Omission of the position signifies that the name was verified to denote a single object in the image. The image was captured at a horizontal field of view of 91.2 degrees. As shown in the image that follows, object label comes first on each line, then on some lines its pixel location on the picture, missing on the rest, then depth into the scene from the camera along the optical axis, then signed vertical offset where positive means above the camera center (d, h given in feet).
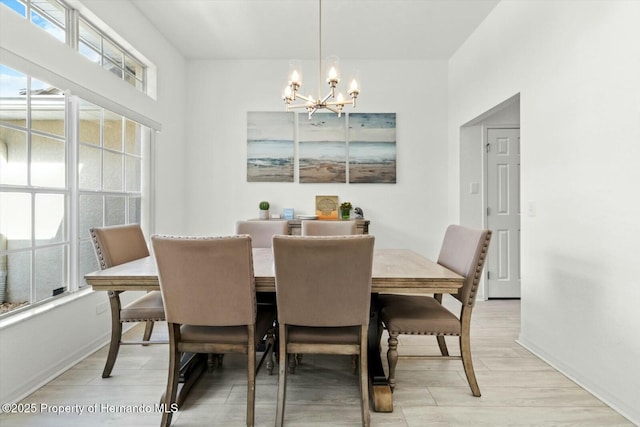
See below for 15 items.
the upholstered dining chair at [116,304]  6.18 -1.86
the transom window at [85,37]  6.47 +4.32
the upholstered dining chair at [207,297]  4.50 -1.27
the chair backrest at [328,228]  8.59 -0.40
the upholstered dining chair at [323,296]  4.41 -1.23
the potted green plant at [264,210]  12.24 +0.13
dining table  4.91 -1.08
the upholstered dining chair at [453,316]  5.52 -1.85
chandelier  6.60 +2.81
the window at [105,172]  7.75 +1.15
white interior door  11.60 +0.12
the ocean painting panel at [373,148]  12.81 +2.69
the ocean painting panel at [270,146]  12.83 +2.76
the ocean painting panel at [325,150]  12.81 +2.59
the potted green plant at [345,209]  12.15 +0.18
